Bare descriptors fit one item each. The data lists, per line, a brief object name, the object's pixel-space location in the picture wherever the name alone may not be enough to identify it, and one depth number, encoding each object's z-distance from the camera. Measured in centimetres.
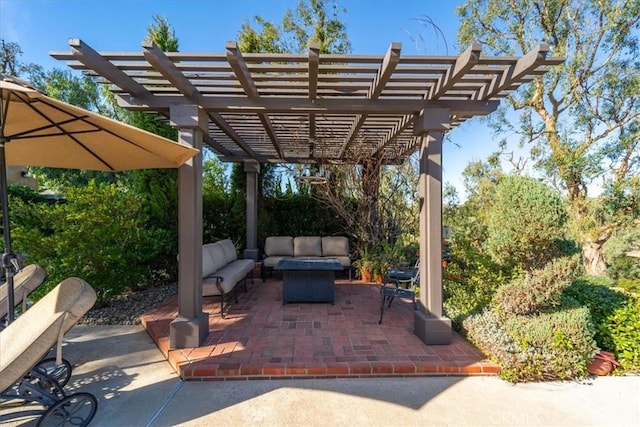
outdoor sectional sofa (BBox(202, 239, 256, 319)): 435
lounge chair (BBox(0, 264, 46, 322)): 313
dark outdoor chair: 410
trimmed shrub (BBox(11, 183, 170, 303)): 449
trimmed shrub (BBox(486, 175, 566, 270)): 315
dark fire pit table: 499
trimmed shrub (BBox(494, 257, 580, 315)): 314
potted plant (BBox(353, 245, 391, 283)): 660
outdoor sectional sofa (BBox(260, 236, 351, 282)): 700
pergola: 283
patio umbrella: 230
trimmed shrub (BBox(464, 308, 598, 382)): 288
